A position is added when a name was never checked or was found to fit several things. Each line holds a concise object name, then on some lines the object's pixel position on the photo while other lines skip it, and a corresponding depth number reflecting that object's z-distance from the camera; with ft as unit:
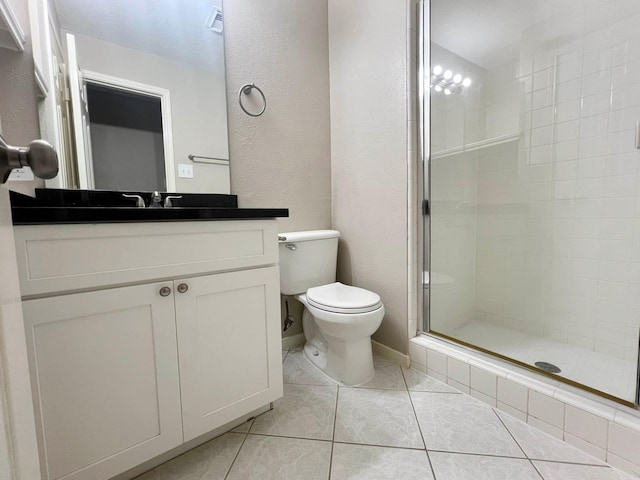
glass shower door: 4.51
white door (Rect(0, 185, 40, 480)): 1.02
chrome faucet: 4.09
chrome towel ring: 5.01
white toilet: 4.28
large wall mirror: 3.68
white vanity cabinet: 2.31
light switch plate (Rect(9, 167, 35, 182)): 3.29
